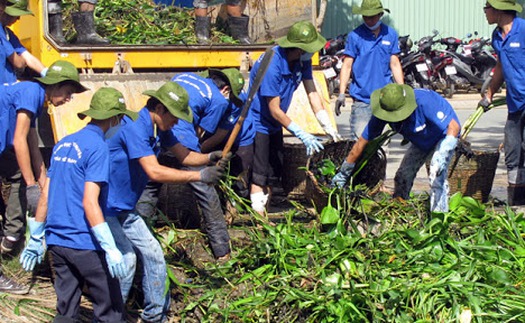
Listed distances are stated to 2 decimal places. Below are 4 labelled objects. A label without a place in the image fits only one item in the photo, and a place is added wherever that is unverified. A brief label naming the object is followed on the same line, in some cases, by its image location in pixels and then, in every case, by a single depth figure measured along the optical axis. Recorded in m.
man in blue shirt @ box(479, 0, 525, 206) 7.90
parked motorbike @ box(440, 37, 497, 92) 18.92
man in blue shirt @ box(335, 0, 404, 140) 8.28
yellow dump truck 8.35
